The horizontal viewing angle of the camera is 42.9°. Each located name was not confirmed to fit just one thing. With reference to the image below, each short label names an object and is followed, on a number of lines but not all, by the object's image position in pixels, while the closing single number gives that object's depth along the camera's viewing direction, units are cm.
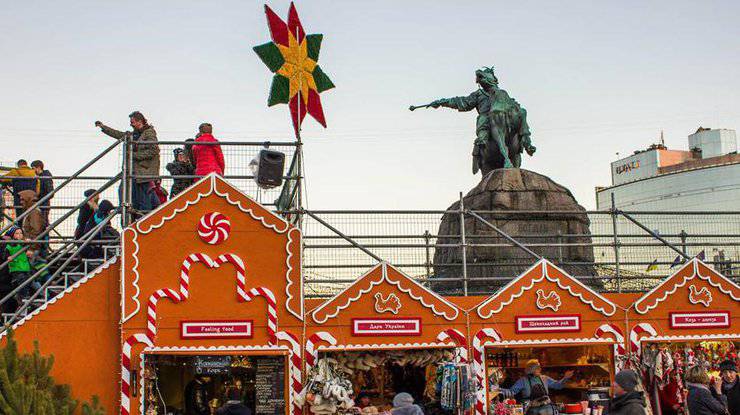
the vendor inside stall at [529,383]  1469
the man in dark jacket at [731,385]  1229
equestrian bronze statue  2086
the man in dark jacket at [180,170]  1590
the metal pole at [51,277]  1409
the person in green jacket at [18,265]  1488
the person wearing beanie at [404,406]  1162
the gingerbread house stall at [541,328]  1578
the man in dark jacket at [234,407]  1312
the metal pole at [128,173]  1504
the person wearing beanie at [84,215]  1579
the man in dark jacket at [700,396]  1040
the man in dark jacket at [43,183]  1617
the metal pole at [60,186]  1459
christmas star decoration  1577
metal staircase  1427
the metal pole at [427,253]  1706
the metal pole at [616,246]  1742
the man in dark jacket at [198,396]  1572
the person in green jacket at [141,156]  1530
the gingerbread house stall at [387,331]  1505
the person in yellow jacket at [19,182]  1652
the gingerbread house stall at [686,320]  1648
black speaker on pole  1505
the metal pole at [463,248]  1634
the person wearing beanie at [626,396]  857
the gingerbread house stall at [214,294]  1434
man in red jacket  1556
